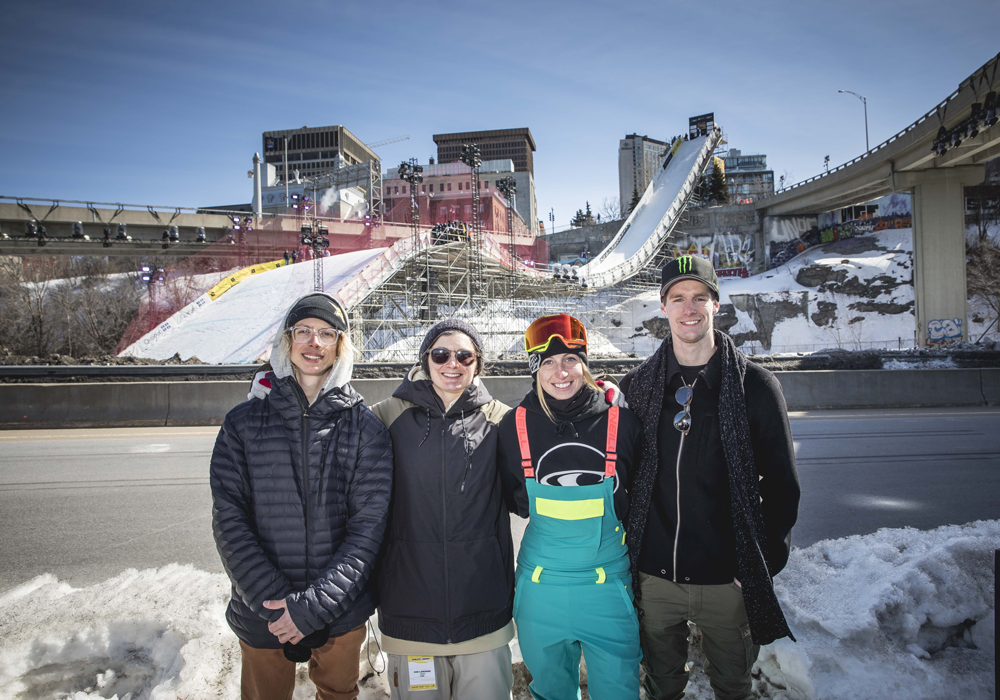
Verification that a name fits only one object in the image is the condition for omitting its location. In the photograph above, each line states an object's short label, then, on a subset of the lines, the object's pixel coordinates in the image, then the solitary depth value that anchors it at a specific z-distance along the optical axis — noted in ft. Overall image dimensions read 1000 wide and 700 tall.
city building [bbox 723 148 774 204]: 312.56
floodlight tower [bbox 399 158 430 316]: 88.48
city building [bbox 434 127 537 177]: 562.66
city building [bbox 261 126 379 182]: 429.79
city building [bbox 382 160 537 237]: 190.29
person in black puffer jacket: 7.57
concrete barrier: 36.22
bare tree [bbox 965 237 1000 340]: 103.81
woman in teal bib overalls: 7.77
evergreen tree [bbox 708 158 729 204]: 176.96
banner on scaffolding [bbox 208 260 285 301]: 87.18
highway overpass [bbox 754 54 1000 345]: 66.59
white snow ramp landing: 66.33
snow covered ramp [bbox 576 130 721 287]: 128.16
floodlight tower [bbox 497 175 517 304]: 108.36
